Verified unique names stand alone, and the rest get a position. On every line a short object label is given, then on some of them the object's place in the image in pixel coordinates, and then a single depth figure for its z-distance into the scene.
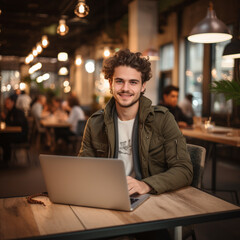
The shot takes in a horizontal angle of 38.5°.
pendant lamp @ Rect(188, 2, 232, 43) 3.67
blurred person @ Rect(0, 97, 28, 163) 6.43
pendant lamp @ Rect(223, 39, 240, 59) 4.24
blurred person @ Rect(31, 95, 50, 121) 8.71
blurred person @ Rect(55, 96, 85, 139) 7.72
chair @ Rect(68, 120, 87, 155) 6.97
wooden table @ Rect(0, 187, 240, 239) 1.24
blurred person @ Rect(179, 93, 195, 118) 8.33
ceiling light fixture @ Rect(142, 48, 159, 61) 8.02
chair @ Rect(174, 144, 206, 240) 2.04
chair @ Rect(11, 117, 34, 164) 6.44
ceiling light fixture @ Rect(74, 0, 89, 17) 4.45
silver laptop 1.38
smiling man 1.96
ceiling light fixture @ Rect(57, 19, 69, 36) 6.06
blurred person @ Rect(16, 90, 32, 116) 11.70
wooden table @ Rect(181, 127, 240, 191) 4.10
